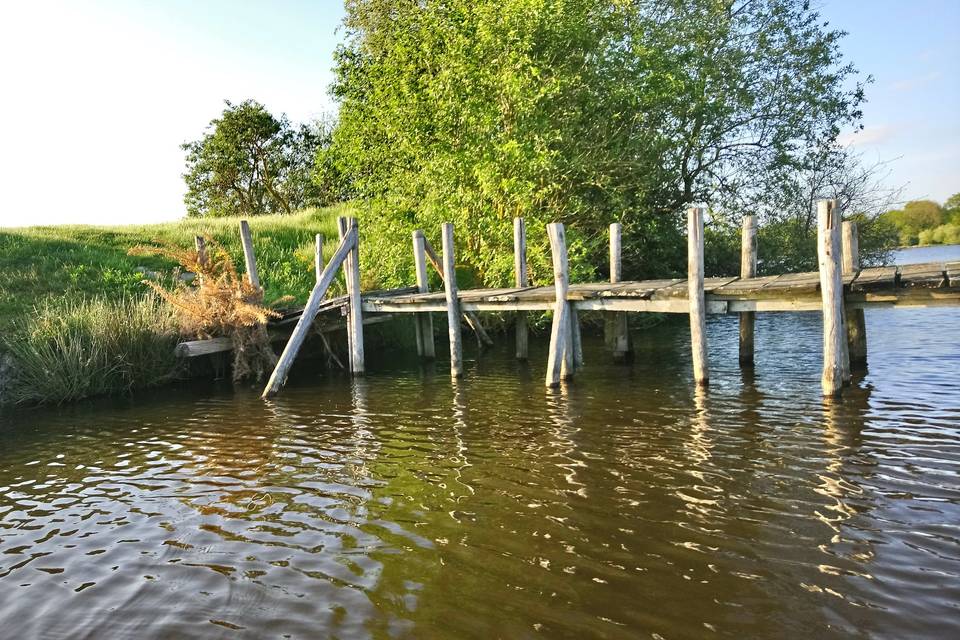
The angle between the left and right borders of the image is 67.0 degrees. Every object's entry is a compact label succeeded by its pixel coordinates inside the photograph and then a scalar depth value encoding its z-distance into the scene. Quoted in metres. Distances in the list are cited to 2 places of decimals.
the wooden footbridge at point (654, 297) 9.05
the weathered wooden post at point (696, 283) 10.36
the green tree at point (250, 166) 33.97
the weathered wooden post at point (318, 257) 16.44
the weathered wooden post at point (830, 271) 8.98
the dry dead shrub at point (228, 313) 13.52
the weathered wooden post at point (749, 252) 11.63
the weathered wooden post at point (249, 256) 14.57
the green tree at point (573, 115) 15.09
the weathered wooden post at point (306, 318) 12.54
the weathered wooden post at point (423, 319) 14.84
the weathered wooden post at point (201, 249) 14.16
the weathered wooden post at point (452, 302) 13.13
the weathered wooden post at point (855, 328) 11.24
